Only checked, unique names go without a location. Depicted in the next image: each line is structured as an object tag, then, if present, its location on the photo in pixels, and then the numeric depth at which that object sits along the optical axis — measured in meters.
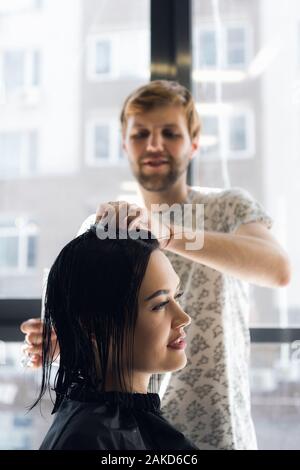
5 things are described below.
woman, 1.16
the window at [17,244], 2.18
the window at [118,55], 2.25
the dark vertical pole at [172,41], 2.16
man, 1.47
